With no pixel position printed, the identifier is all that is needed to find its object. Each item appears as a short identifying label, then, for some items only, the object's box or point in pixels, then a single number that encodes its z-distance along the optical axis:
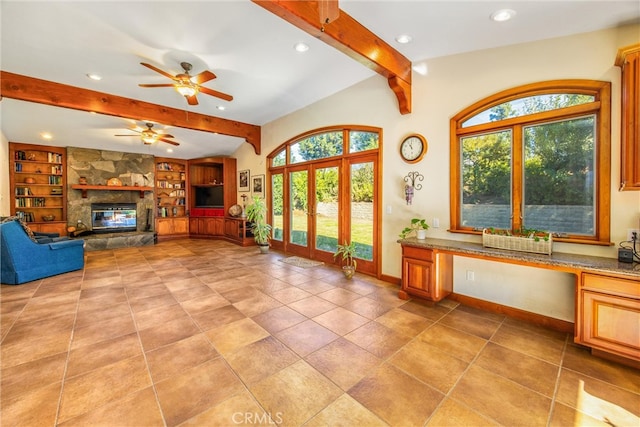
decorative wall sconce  3.74
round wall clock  3.66
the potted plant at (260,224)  6.42
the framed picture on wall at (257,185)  7.15
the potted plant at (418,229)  3.48
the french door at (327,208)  4.51
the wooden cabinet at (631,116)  2.08
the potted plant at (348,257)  4.25
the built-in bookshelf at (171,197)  8.42
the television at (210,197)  8.73
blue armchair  3.94
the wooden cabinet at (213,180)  8.27
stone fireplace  7.04
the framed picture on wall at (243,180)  7.77
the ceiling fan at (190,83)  3.47
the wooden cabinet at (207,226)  8.44
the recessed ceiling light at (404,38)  3.02
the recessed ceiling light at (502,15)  2.43
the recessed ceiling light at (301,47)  3.25
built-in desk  2.01
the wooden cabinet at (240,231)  7.30
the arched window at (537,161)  2.52
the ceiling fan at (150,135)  5.67
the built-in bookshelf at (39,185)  6.41
